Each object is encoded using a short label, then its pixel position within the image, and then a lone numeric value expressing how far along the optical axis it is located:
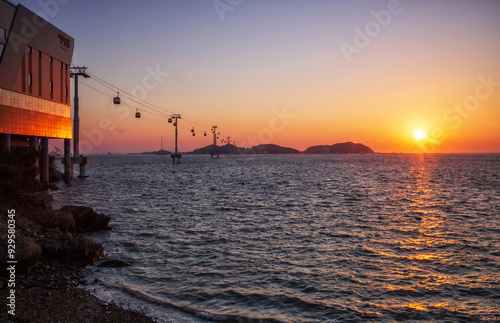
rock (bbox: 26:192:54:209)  17.94
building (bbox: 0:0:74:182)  33.00
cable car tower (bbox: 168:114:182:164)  95.96
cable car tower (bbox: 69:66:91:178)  53.69
